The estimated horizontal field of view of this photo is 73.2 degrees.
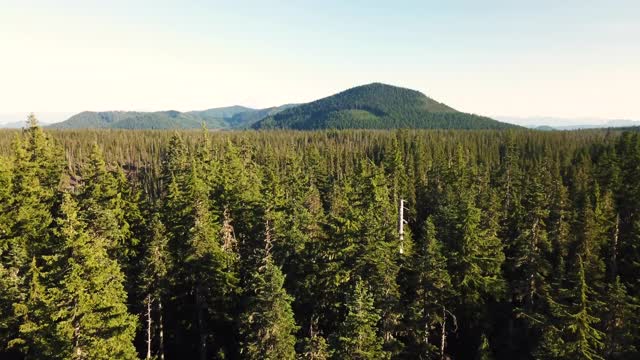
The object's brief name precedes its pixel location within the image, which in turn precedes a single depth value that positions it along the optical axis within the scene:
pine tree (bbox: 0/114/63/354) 27.30
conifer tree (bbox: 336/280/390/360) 21.30
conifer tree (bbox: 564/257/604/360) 22.25
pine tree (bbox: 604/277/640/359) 24.08
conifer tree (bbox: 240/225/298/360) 22.92
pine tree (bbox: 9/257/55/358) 20.88
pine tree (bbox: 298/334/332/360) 21.56
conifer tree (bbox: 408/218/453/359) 29.30
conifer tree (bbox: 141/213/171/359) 33.28
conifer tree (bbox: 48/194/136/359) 19.69
